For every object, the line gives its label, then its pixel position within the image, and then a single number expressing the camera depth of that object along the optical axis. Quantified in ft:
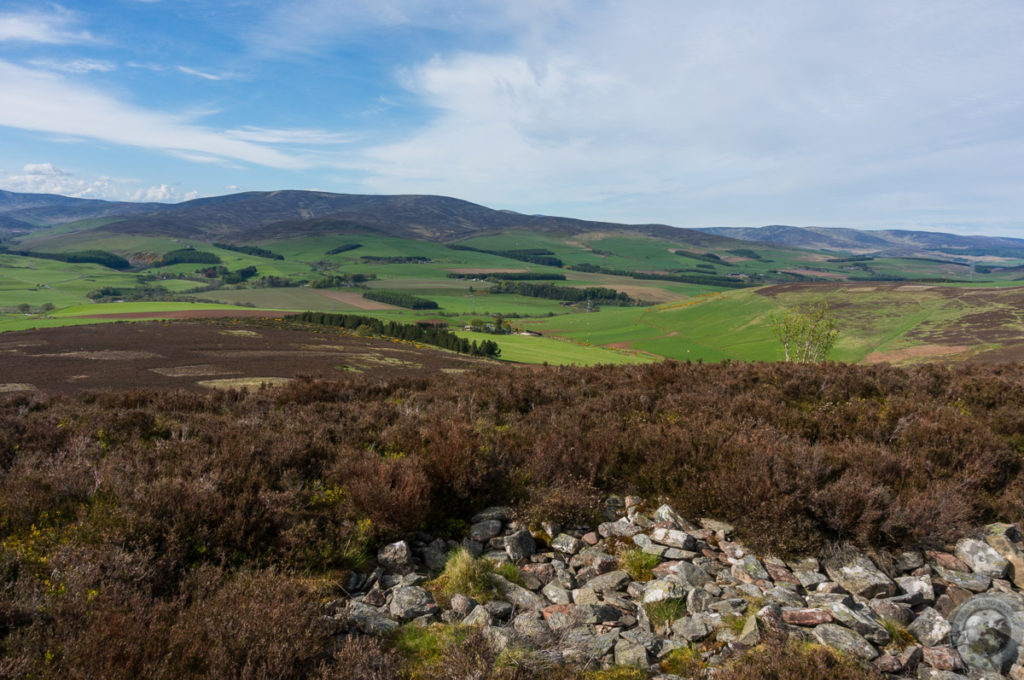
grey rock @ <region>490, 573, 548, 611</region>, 16.55
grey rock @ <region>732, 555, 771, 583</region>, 17.85
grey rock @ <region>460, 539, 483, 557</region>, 19.72
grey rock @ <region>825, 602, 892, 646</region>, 14.69
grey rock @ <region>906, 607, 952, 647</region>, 14.74
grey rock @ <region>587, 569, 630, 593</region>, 17.54
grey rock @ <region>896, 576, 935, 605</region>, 16.49
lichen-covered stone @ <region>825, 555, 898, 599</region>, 16.90
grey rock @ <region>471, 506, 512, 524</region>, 22.09
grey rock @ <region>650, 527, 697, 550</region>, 19.80
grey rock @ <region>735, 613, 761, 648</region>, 14.29
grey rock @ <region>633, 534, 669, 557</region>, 19.43
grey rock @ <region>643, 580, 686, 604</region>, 16.47
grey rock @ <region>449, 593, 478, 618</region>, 15.88
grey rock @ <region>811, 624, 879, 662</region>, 13.93
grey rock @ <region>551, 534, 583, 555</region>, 19.98
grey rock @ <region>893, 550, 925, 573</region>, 18.25
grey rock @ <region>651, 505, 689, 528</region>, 21.34
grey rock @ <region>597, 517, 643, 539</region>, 21.02
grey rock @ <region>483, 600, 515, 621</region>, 15.96
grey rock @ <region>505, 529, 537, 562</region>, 19.48
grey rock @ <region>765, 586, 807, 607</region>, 16.33
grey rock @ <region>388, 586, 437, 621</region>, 15.75
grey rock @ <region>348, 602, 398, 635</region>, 14.83
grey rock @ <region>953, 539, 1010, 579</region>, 17.69
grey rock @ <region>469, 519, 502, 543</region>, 20.71
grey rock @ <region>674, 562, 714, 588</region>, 17.58
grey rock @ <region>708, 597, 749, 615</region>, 15.84
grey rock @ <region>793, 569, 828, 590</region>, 17.48
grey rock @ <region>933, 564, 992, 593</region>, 16.94
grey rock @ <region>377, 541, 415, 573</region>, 18.42
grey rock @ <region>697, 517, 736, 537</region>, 20.85
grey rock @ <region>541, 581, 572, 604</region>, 16.99
